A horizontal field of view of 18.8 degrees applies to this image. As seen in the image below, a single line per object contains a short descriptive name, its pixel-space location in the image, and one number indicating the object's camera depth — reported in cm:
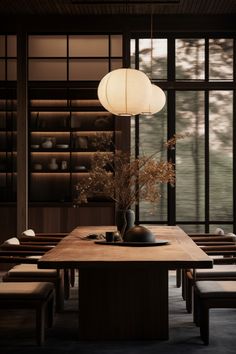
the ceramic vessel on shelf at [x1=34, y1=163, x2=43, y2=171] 917
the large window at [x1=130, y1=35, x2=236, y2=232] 884
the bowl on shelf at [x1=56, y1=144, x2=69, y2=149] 920
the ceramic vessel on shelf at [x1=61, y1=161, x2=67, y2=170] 922
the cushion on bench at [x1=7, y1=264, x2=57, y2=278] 541
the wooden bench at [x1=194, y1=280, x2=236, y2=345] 446
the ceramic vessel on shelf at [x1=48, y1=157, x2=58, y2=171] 919
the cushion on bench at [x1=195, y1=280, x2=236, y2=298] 446
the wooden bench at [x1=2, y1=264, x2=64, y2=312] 536
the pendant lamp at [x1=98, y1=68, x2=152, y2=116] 512
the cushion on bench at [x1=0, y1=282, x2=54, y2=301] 446
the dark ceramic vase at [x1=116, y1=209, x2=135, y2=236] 548
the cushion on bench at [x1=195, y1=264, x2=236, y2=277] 534
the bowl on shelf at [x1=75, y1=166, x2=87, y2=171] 916
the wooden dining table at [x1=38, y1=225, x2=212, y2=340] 461
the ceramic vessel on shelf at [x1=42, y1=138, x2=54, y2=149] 920
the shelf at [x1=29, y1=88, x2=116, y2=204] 923
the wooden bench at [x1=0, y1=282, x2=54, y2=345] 445
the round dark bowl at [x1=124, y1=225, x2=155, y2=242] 495
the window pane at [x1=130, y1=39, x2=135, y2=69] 887
